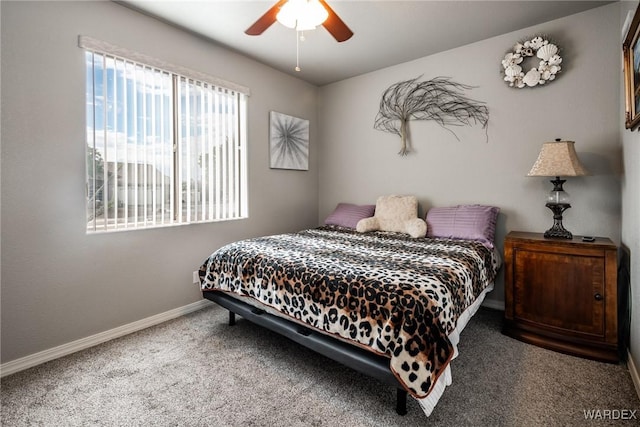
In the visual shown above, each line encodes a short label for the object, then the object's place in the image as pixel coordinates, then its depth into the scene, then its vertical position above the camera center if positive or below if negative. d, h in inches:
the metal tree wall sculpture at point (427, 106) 121.0 +43.9
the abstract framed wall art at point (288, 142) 143.9 +33.9
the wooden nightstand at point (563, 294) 79.1 -25.4
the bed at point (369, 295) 55.1 -20.2
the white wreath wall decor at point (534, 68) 101.0 +49.6
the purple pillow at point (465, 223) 104.9 -6.1
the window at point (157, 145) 90.2 +22.9
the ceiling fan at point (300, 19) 69.6 +46.7
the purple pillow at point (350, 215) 138.1 -3.4
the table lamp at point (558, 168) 88.1 +11.2
